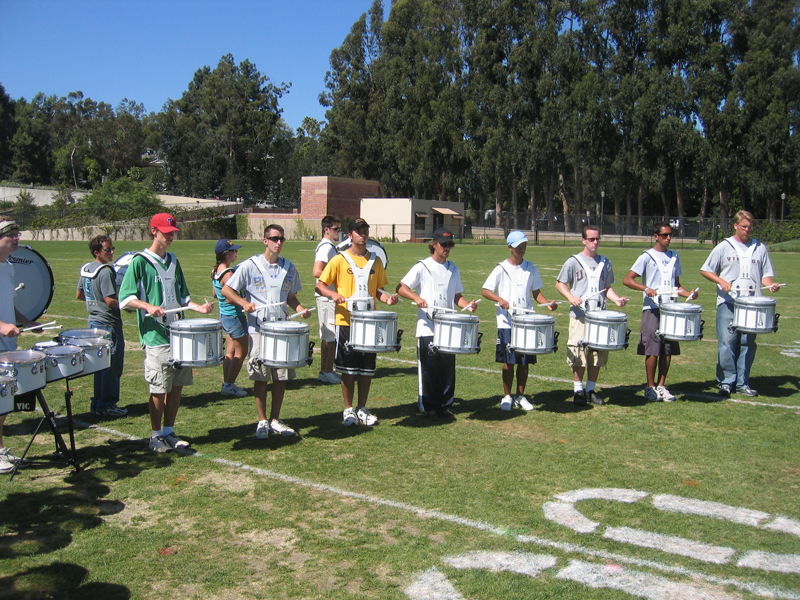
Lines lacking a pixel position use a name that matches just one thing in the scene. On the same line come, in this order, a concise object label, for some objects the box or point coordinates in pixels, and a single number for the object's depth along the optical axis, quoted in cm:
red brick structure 6228
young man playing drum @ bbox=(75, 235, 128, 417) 740
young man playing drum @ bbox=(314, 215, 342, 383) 868
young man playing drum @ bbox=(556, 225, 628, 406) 780
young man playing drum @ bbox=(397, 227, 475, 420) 713
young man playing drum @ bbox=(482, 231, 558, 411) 746
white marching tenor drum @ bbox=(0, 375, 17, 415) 448
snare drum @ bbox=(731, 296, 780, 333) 784
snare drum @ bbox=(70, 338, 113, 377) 559
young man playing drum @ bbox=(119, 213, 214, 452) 598
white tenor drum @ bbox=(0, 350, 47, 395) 471
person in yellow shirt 682
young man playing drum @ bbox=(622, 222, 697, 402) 812
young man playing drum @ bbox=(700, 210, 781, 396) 833
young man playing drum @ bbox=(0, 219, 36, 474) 557
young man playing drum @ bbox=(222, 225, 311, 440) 650
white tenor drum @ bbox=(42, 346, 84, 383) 523
